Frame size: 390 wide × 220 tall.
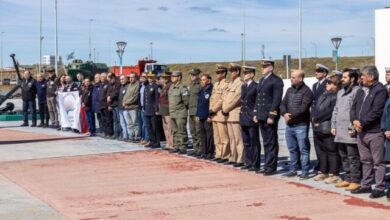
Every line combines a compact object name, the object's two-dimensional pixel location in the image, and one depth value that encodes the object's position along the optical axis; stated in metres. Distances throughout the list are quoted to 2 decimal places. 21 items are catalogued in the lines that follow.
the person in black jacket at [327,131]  9.73
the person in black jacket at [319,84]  10.30
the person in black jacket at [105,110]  17.02
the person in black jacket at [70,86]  19.41
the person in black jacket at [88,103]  18.02
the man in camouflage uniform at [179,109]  13.59
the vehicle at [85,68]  56.81
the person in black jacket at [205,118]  12.53
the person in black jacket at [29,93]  20.89
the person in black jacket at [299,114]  10.09
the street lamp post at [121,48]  29.09
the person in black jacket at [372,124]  8.41
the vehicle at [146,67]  51.34
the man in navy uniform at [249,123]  10.98
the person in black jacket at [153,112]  14.62
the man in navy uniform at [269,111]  10.47
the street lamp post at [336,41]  28.78
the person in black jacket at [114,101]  16.52
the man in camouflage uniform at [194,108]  13.11
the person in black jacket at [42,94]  20.77
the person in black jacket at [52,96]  20.27
